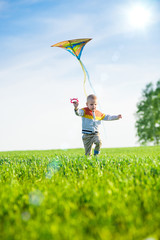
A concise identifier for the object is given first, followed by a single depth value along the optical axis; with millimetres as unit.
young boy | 7340
